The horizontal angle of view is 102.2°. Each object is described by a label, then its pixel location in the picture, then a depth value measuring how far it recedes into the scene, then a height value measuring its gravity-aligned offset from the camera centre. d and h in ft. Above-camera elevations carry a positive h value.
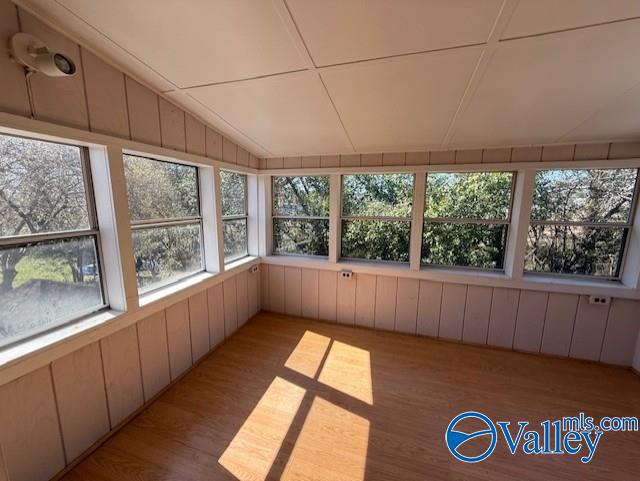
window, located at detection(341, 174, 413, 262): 9.62 -0.37
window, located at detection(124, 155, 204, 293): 6.08 -0.45
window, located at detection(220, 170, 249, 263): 9.42 -0.42
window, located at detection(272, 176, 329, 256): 10.57 -0.42
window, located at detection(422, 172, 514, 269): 8.74 -0.38
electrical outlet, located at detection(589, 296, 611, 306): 7.75 -2.74
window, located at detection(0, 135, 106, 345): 4.06 -0.63
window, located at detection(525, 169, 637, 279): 7.79 -0.37
